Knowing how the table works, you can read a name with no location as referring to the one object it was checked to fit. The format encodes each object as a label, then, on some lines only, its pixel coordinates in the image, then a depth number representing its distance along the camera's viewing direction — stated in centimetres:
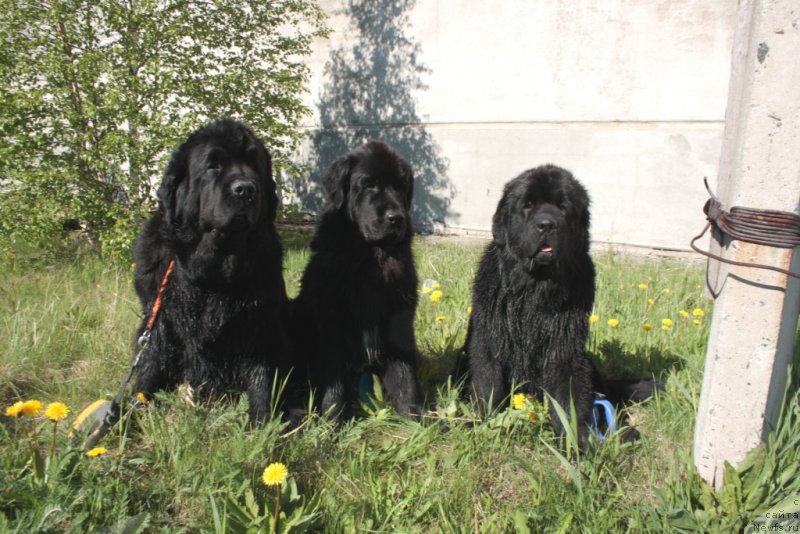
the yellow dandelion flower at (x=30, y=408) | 152
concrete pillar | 151
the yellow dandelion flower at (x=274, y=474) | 130
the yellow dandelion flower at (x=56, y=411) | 147
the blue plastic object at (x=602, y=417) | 223
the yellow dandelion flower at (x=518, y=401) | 220
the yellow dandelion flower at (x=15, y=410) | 148
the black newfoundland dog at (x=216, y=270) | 211
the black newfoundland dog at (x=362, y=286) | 243
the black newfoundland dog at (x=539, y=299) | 228
